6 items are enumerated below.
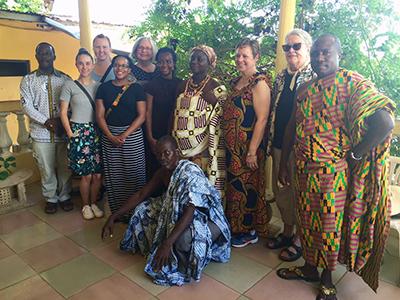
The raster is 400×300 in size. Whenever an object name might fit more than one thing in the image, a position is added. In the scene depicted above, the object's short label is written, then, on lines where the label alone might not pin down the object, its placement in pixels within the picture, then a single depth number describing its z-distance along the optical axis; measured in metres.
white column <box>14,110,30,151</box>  3.65
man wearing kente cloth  1.71
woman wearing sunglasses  2.17
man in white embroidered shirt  2.90
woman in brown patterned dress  2.30
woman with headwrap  2.43
